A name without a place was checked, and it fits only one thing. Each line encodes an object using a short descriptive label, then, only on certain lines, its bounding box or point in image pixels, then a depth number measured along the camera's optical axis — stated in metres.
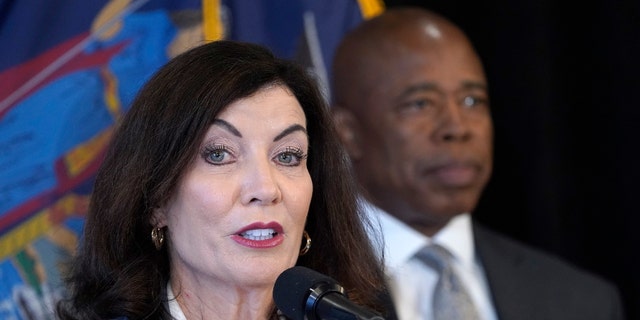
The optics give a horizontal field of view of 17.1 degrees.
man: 5.08
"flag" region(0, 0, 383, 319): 4.49
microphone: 2.86
